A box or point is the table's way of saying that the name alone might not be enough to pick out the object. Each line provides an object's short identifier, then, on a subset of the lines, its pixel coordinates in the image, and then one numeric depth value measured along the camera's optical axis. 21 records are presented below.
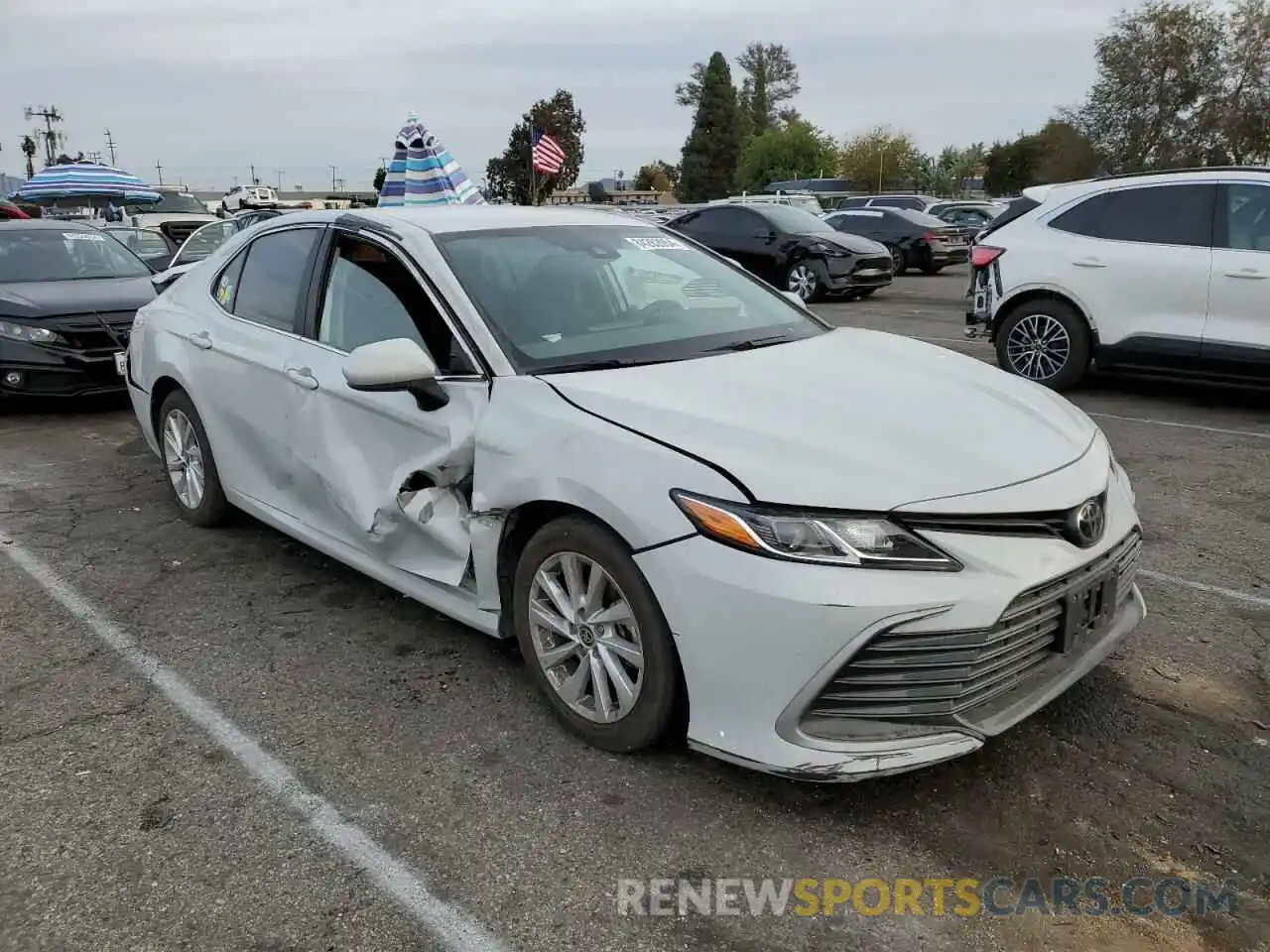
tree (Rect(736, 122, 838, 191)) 87.44
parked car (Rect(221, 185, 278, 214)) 37.63
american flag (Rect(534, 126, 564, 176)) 16.42
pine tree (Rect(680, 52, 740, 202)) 91.31
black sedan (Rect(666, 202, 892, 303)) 15.65
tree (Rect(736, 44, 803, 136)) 97.19
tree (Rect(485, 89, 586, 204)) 70.00
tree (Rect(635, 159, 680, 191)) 105.50
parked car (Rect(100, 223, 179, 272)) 13.87
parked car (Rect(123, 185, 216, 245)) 21.06
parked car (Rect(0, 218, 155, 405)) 7.76
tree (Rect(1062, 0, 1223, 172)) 42.25
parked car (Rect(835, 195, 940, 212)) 29.97
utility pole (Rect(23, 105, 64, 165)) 80.44
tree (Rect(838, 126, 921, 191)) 81.81
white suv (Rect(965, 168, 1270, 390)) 7.23
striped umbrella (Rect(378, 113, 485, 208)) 10.25
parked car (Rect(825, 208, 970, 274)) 21.41
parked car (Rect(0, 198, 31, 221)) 22.59
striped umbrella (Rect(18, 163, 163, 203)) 19.53
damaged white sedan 2.59
